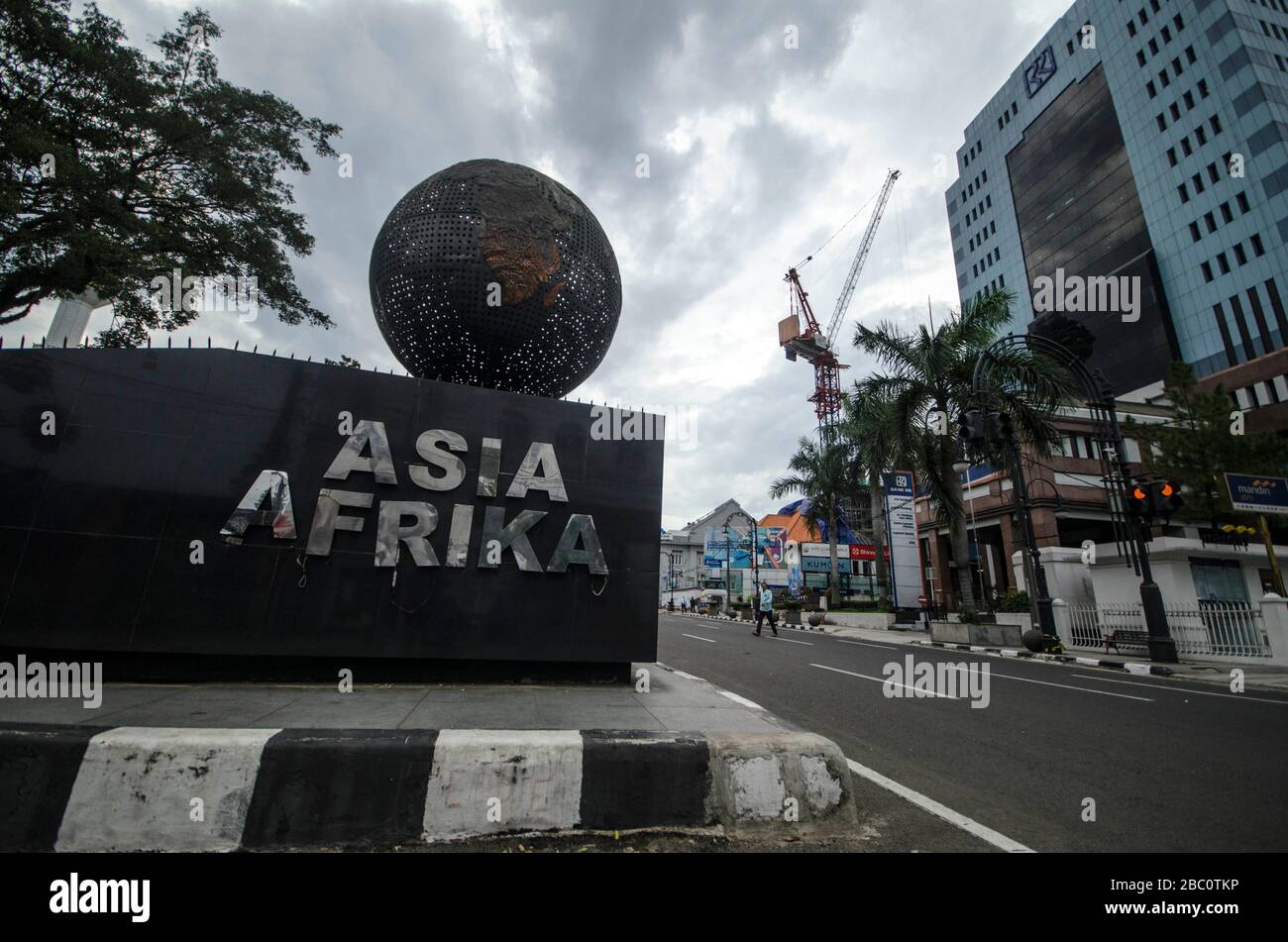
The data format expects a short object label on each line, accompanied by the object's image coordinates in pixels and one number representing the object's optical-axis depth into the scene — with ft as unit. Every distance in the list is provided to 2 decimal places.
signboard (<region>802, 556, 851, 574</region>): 132.12
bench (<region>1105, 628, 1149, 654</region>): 45.24
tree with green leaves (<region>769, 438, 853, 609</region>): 97.55
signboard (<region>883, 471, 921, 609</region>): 74.02
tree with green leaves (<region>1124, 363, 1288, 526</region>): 55.31
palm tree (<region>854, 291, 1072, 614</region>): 51.19
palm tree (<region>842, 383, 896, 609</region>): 56.65
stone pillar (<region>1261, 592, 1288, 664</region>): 37.52
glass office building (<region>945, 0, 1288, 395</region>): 136.56
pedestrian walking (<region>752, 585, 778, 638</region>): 56.24
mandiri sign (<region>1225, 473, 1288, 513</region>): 39.83
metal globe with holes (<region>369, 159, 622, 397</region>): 14.16
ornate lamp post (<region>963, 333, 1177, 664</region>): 38.52
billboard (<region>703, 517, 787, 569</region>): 135.54
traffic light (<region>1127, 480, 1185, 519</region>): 36.52
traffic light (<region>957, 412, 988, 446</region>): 38.08
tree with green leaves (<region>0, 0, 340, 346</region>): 34.68
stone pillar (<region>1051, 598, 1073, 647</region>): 49.16
